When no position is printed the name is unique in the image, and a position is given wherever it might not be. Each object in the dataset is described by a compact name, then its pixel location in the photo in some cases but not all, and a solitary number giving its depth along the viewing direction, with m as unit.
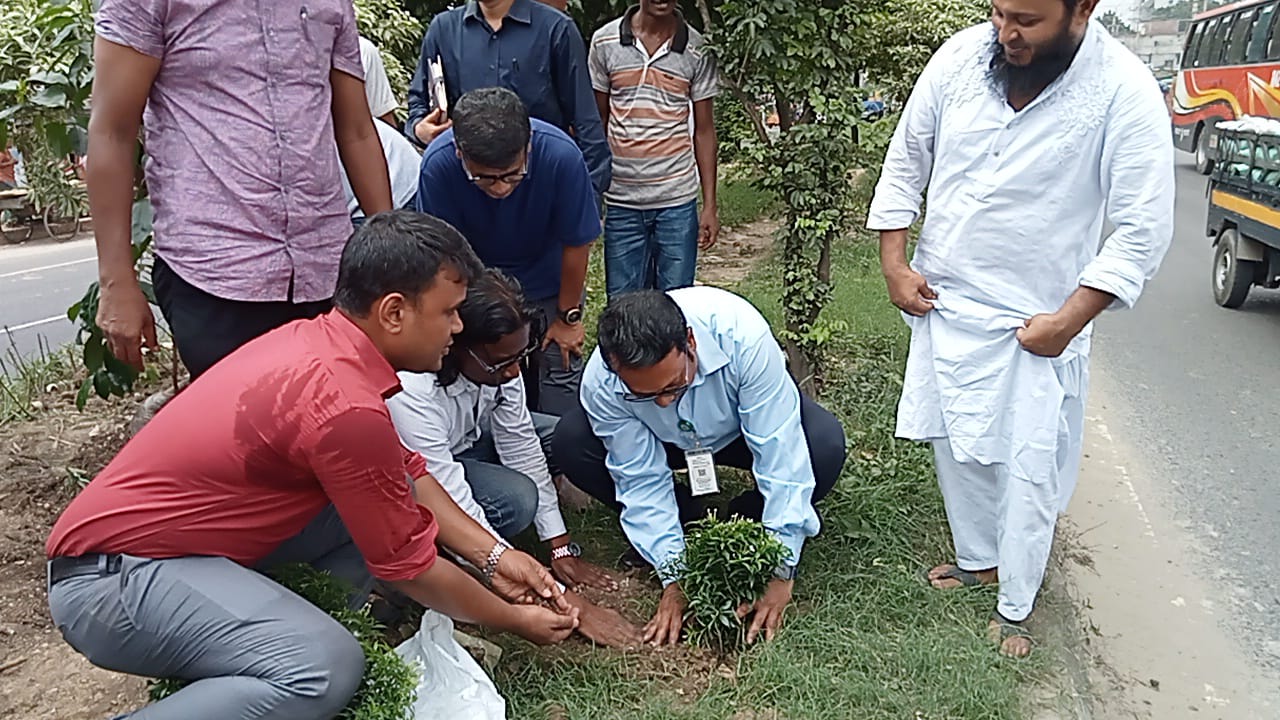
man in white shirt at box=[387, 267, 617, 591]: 2.32
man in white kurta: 2.29
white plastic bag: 2.08
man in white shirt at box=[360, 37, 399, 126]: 3.48
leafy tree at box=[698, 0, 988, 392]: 3.70
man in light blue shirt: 2.59
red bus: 12.73
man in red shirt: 1.80
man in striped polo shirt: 3.88
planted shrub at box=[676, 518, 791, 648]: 2.51
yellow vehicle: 5.92
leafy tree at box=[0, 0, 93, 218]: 2.90
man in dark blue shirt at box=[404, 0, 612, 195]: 3.33
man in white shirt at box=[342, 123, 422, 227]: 3.23
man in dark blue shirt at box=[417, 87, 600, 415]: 2.64
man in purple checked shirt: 2.19
